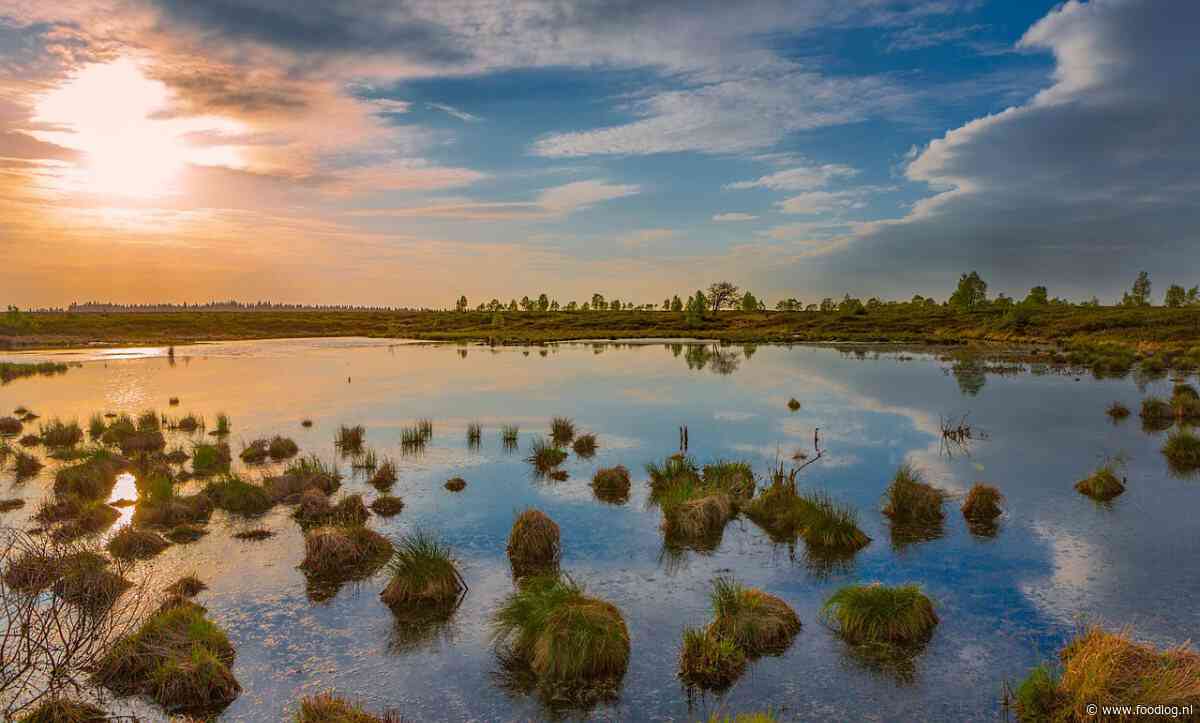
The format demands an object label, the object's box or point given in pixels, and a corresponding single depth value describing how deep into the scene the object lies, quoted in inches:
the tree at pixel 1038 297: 6663.4
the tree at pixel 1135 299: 7191.9
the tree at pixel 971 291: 6963.6
